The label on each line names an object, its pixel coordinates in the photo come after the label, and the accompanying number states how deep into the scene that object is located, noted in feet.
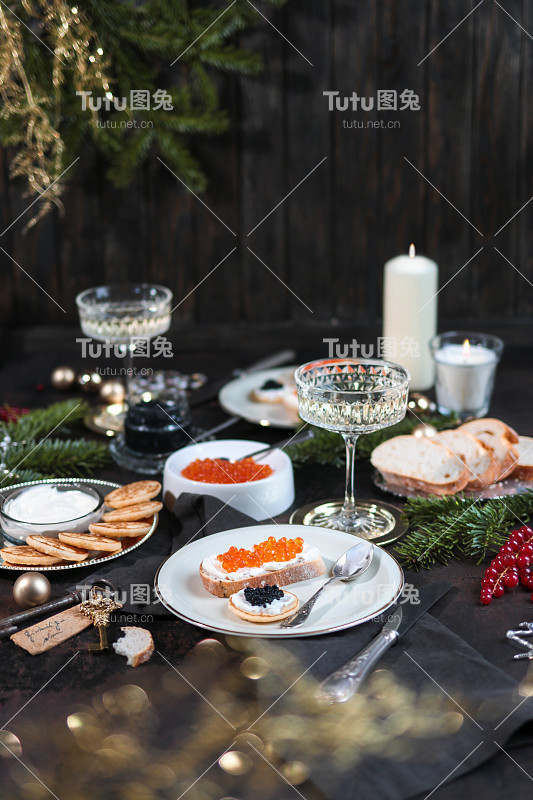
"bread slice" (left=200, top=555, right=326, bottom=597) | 3.75
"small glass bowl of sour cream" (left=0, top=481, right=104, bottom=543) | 4.25
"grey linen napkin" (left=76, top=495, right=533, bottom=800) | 2.84
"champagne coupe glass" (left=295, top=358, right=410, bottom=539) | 4.37
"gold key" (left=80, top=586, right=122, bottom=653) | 3.69
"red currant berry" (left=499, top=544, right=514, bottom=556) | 4.11
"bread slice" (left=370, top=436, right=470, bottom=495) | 4.87
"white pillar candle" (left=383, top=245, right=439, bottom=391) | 6.41
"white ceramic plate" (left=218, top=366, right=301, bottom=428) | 5.96
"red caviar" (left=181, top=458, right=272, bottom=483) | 4.84
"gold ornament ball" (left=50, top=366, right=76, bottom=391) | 6.77
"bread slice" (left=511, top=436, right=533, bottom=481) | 4.98
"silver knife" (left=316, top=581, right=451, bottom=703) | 3.19
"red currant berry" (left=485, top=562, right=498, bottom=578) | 3.99
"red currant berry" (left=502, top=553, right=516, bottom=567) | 4.03
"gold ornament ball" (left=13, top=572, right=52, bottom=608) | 3.84
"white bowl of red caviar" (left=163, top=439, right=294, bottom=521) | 4.65
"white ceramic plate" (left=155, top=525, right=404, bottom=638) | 3.54
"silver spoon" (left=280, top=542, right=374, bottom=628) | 3.84
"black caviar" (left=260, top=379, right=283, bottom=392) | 6.31
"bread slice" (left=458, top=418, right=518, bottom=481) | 4.98
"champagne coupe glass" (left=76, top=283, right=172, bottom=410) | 5.94
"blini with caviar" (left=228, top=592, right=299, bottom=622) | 3.55
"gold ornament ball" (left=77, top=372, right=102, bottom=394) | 6.70
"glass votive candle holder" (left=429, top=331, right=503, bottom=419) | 5.95
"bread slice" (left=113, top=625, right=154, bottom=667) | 3.48
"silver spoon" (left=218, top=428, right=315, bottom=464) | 5.17
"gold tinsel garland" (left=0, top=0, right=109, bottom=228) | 6.18
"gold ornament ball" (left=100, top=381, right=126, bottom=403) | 6.49
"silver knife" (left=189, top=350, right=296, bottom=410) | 6.49
